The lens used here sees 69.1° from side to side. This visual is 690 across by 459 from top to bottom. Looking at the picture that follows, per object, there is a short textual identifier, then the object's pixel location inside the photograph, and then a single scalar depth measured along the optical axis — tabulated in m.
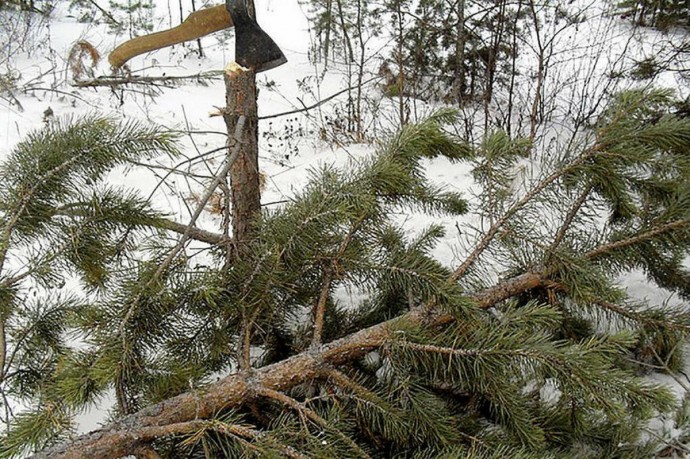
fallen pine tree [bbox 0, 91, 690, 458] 0.90
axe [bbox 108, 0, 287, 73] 1.36
